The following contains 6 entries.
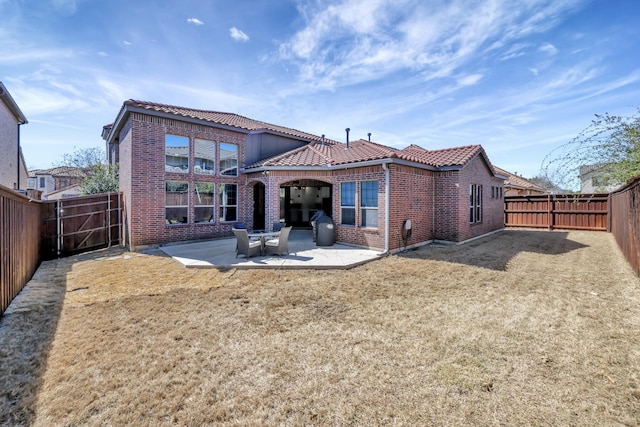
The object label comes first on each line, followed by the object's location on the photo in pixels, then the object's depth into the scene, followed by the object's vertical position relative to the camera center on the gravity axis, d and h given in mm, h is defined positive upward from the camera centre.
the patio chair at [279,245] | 8828 -1160
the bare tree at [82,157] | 33938 +6542
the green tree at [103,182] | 14898 +1464
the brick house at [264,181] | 10016 +1144
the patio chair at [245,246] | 8258 -1148
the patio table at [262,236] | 8797 -870
